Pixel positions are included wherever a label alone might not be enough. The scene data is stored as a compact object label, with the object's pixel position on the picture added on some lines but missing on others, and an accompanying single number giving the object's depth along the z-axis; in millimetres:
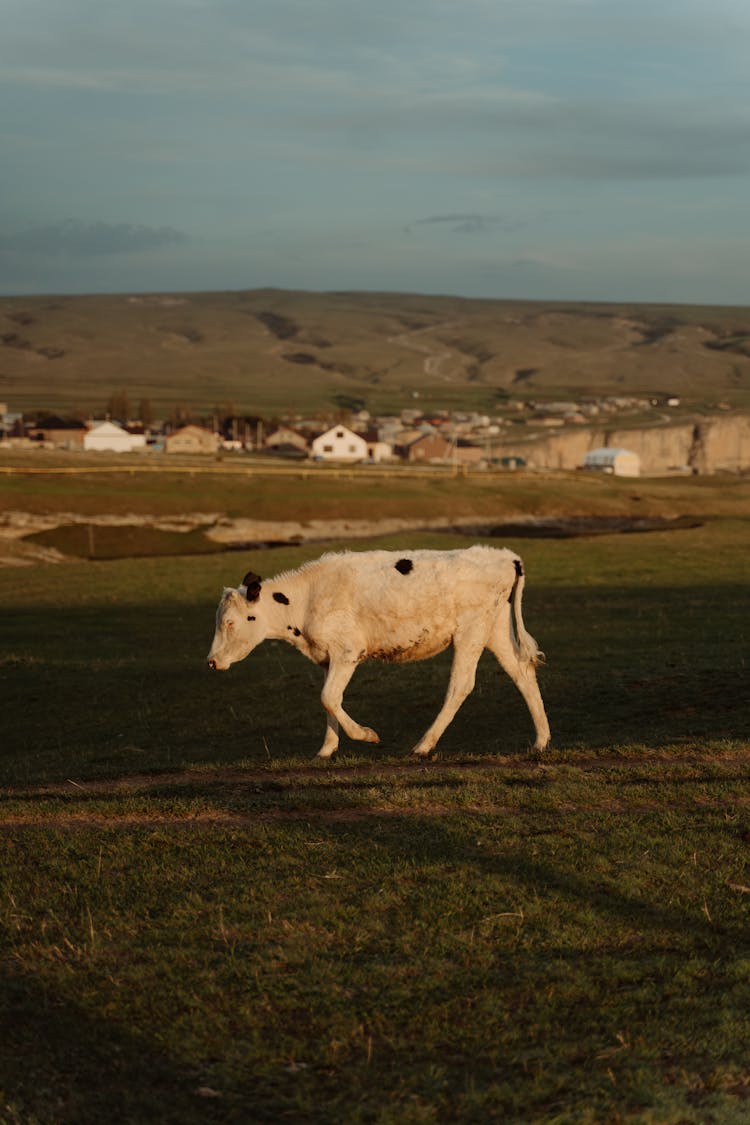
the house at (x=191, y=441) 187250
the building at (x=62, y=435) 193250
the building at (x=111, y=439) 187875
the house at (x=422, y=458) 187712
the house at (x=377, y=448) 190875
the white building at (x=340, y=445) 185750
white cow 17094
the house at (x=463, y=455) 194250
